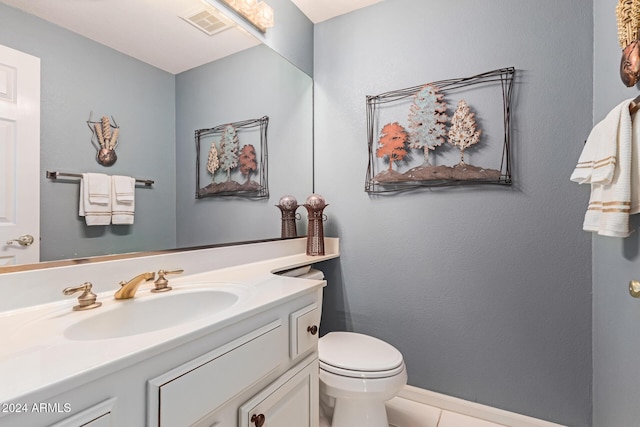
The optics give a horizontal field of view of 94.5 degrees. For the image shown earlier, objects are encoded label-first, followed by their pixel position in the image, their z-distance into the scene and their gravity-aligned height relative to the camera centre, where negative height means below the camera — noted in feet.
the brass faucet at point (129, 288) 2.75 -0.71
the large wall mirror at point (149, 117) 2.64 +1.07
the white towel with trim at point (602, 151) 2.88 +0.65
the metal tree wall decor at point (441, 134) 4.74 +1.37
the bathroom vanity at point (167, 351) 1.45 -0.90
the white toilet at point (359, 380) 3.93 -2.25
